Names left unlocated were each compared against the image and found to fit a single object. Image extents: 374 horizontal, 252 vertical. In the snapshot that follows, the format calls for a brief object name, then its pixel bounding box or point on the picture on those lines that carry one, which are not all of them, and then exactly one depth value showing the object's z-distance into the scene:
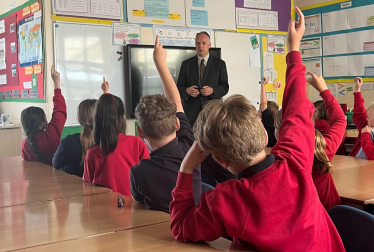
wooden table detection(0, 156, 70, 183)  2.50
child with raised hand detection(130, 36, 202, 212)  1.73
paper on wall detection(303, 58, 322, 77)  7.18
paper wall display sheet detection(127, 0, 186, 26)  5.55
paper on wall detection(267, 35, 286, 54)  6.95
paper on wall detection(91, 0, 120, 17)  5.28
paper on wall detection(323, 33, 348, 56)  6.78
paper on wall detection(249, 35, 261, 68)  6.71
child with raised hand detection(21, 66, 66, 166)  3.35
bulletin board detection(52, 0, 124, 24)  5.05
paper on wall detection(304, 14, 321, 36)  7.09
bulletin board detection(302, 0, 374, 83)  6.46
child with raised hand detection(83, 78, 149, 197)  2.32
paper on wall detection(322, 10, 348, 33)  6.73
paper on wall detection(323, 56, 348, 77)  6.80
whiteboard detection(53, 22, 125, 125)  5.10
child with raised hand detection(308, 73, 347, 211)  2.17
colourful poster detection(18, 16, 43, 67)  5.10
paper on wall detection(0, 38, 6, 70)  6.06
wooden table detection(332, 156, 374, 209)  2.11
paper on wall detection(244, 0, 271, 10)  6.70
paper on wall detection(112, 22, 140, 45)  5.43
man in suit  5.26
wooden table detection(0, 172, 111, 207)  1.96
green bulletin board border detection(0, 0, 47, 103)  4.99
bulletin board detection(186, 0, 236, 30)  6.07
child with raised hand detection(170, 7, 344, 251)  1.14
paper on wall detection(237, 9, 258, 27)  6.59
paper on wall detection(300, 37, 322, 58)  7.15
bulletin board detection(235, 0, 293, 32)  6.62
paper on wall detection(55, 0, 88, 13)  5.04
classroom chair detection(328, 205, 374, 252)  1.36
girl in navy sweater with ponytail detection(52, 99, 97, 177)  2.95
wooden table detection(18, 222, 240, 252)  1.24
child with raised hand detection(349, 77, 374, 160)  3.14
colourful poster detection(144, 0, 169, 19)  5.69
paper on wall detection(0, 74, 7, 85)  6.15
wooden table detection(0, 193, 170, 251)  1.40
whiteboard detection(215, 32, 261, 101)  6.43
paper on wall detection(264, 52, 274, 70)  6.90
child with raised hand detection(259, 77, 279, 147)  3.88
